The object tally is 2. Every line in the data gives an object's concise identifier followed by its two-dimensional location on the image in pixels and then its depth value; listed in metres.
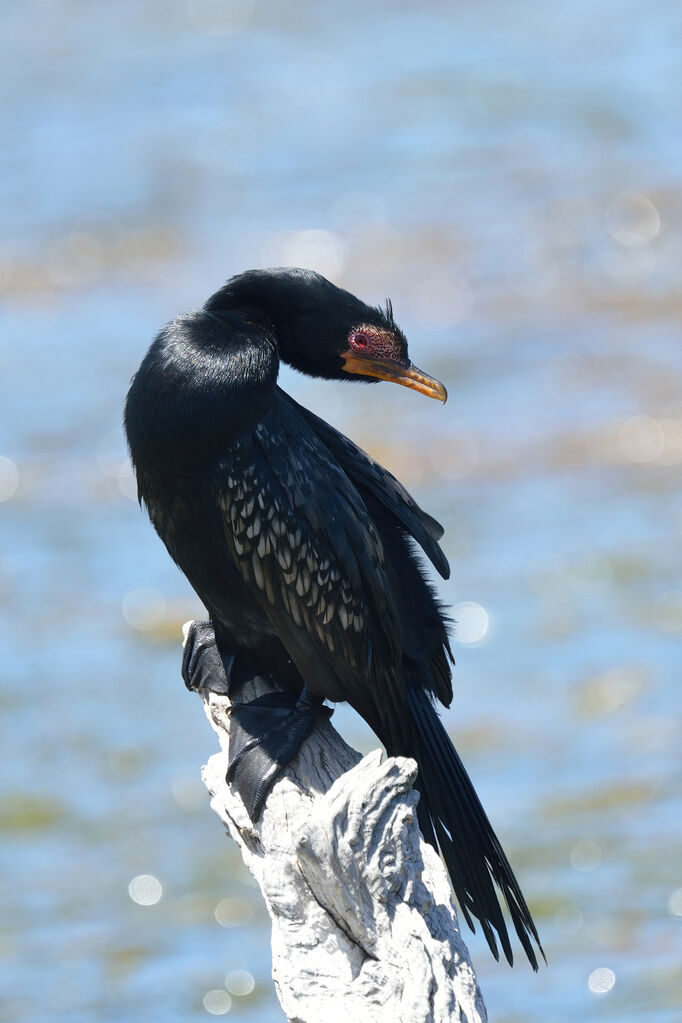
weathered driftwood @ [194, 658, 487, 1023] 8.68
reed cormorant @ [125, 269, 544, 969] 10.41
